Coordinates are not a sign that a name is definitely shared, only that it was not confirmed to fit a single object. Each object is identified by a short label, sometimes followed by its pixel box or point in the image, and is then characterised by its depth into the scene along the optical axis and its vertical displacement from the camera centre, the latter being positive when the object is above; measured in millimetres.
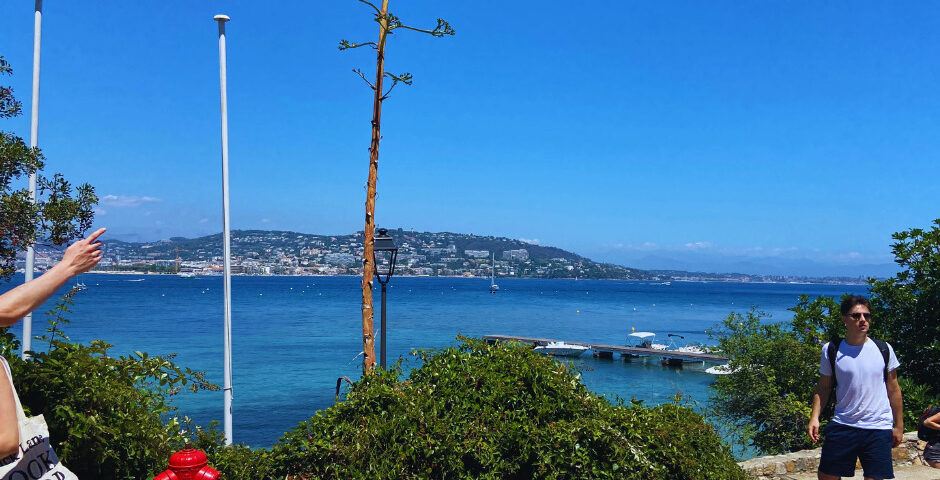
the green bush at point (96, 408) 3830 -968
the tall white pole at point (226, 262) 10117 -161
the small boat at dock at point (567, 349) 42469 -6362
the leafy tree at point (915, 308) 9211 -761
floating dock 39469 -6287
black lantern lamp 7862 -24
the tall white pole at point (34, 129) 8412 +1713
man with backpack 4562 -1042
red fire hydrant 3014 -1022
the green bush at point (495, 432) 3750 -1083
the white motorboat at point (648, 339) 46875 -7341
